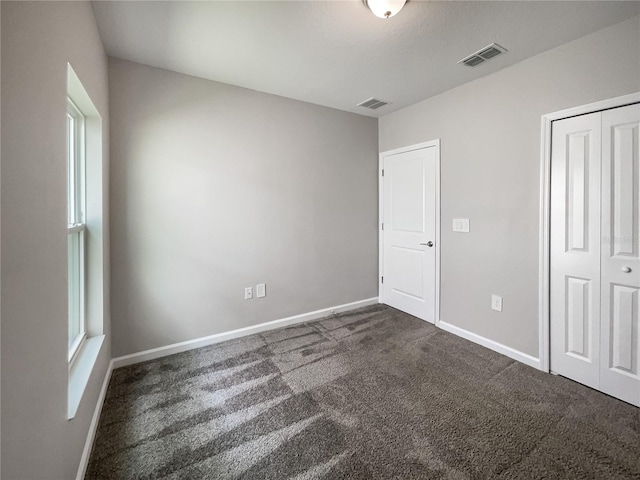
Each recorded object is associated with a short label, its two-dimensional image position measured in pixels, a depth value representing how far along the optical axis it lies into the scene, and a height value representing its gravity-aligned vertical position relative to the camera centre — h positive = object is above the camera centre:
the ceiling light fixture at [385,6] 1.61 +1.30
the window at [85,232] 1.74 +0.03
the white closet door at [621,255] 1.85 -0.14
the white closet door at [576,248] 2.01 -0.10
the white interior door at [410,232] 3.17 +0.04
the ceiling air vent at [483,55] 2.14 +1.40
